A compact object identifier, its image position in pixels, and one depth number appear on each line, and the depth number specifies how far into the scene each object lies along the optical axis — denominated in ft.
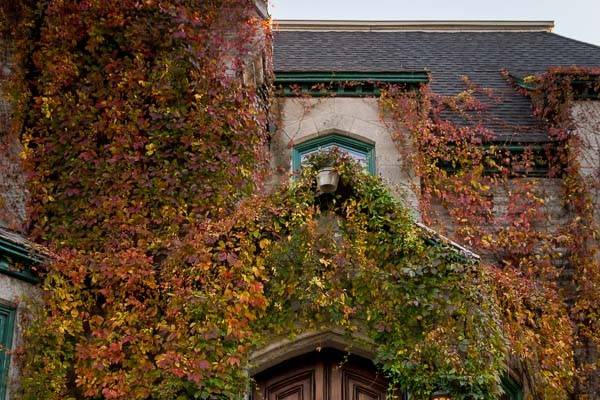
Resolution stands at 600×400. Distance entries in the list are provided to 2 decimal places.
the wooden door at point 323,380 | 33.45
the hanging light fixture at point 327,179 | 31.78
